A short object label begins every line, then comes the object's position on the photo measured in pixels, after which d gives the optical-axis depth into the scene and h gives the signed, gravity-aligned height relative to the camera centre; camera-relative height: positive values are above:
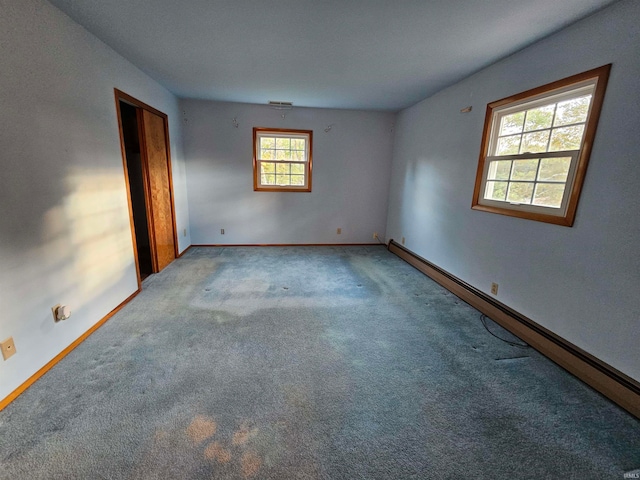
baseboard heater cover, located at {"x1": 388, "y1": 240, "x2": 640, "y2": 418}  1.64 -1.17
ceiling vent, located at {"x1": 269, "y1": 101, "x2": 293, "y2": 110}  4.38 +1.22
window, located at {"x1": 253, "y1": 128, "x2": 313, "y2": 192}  4.74 +0.33
